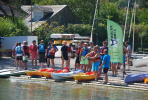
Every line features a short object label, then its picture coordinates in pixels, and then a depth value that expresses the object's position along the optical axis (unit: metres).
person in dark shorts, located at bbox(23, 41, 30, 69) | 31.21
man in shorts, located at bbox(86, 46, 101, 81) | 25.78
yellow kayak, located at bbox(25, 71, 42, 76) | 28.49
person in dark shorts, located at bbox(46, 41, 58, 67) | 31.23
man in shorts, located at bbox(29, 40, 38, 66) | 32.12
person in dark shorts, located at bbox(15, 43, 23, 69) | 31.23
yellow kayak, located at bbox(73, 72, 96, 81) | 26.09
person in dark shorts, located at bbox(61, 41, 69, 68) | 30.23
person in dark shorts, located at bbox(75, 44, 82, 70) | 29.56
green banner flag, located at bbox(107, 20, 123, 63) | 24.98
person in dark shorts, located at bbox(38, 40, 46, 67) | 31.54
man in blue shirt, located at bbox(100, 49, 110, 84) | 24.84
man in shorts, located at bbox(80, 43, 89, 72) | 28.23
